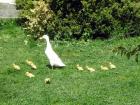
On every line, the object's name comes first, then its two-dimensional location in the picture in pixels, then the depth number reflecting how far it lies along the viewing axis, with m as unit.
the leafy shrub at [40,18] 14.42
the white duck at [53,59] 10.77
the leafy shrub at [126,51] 4.63
